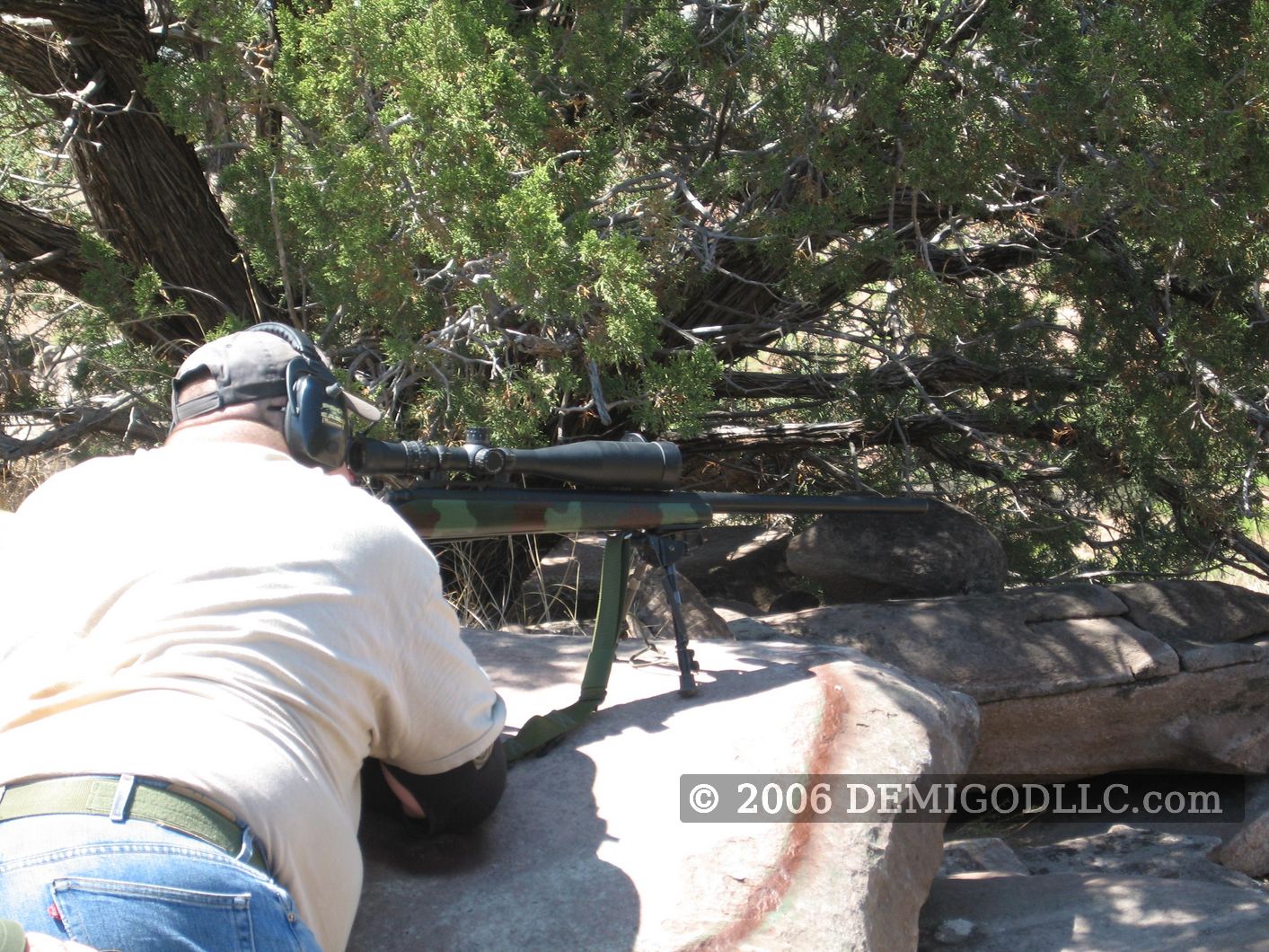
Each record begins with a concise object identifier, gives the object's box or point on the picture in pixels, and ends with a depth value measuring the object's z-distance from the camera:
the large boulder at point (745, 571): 6.87
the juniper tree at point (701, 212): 4.13
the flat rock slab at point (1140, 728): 5.54
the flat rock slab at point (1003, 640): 5.46
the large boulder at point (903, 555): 6.29
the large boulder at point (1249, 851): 4.62
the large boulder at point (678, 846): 2.39
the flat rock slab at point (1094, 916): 3.42
